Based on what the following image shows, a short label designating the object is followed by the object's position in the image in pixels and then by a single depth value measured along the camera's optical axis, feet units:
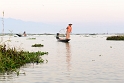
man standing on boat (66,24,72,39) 212.02
